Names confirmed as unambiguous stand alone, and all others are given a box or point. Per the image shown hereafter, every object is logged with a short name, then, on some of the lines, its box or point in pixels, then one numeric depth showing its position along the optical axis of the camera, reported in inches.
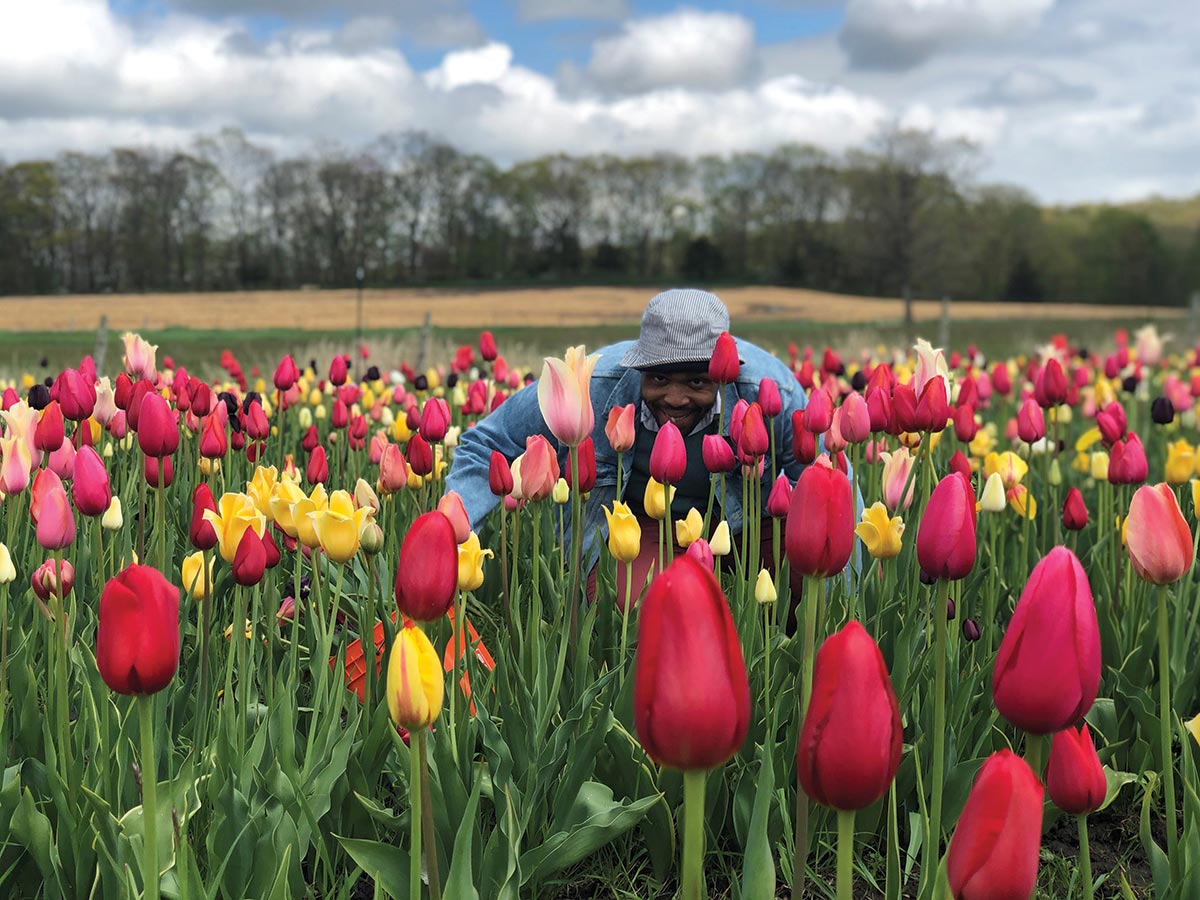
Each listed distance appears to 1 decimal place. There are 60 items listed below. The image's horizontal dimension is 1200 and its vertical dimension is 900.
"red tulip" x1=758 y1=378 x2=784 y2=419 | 132.4
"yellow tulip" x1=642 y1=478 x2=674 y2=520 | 111.0
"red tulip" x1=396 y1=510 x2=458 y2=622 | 60.6
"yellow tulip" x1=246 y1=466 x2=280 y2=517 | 94.3
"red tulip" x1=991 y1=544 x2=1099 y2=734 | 45.9
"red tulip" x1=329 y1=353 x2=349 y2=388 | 206.7
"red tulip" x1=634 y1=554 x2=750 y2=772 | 39.6
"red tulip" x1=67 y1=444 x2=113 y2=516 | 95.5
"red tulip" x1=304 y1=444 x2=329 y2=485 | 122.1
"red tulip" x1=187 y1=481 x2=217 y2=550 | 92.4
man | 166.2
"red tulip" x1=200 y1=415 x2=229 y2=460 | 125.0
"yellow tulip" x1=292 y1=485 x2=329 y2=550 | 88.7
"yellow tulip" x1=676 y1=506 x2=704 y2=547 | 114.5
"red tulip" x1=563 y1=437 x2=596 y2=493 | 111.0
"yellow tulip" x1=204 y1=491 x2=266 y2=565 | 87.7
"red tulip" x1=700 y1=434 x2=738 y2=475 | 118.1
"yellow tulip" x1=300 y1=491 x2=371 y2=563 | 82.4
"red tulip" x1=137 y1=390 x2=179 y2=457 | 105.9
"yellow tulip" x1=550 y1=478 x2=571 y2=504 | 126.2
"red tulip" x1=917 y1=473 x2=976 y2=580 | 64.7
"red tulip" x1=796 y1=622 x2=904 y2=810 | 41.7
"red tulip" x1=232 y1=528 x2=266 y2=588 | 84.1
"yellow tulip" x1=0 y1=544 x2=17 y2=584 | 94.7
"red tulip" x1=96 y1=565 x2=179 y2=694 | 53.9
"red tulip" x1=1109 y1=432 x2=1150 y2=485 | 125.4
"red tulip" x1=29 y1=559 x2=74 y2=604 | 98.2
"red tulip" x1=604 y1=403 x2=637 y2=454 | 118.5
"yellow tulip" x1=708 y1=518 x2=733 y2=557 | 112.7
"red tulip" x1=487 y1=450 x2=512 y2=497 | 107.7
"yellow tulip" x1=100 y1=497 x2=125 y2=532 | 120.7
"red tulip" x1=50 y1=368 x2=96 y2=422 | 133.3
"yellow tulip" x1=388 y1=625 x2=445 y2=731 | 53.2
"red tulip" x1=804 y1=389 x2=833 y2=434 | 121.0
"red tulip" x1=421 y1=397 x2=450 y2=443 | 127.8
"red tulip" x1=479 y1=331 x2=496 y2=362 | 211.0
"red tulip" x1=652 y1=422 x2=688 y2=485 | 106.7
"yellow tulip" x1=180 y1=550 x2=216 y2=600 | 96.0
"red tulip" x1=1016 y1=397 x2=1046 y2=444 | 139.3
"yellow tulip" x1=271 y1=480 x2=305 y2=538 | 90.3
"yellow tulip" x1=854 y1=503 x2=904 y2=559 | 93.0
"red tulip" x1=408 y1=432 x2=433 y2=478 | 122.6
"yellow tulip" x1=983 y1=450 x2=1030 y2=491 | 145.9
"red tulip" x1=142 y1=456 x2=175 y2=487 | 114.2
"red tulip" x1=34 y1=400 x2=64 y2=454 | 114.5
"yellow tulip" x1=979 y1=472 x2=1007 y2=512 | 112.7
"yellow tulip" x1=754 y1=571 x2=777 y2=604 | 101.9
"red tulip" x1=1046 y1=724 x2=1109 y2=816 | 57.7
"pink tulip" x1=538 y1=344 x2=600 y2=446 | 102.9
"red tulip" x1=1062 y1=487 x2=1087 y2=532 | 133.1
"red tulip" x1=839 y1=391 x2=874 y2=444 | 124.4
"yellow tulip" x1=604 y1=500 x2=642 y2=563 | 99.4
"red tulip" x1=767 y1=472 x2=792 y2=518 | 111.6
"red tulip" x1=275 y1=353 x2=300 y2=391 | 183.0
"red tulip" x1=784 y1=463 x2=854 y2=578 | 62.6
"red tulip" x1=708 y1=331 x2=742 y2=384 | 133.0
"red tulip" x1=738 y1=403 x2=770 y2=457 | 118.0
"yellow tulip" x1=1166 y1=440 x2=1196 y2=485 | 126.6
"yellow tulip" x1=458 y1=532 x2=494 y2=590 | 89.6
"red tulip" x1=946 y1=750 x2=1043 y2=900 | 40.4
